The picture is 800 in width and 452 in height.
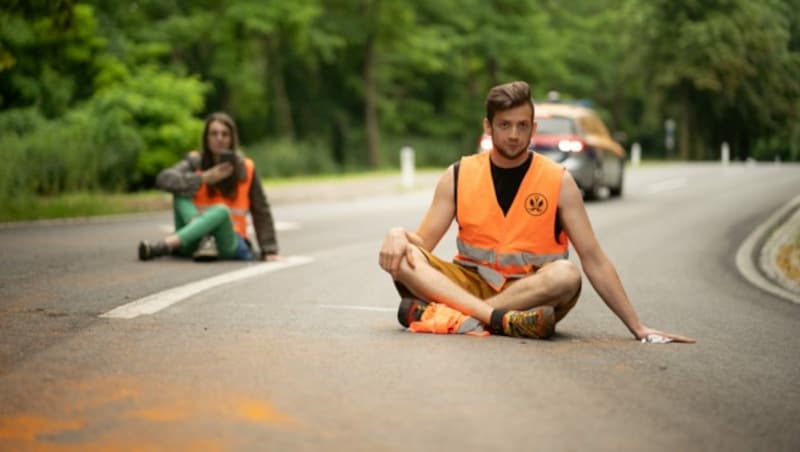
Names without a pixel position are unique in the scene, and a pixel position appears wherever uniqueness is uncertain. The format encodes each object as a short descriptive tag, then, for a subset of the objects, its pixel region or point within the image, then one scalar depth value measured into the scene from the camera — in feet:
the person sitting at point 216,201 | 38.58
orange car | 76.54
